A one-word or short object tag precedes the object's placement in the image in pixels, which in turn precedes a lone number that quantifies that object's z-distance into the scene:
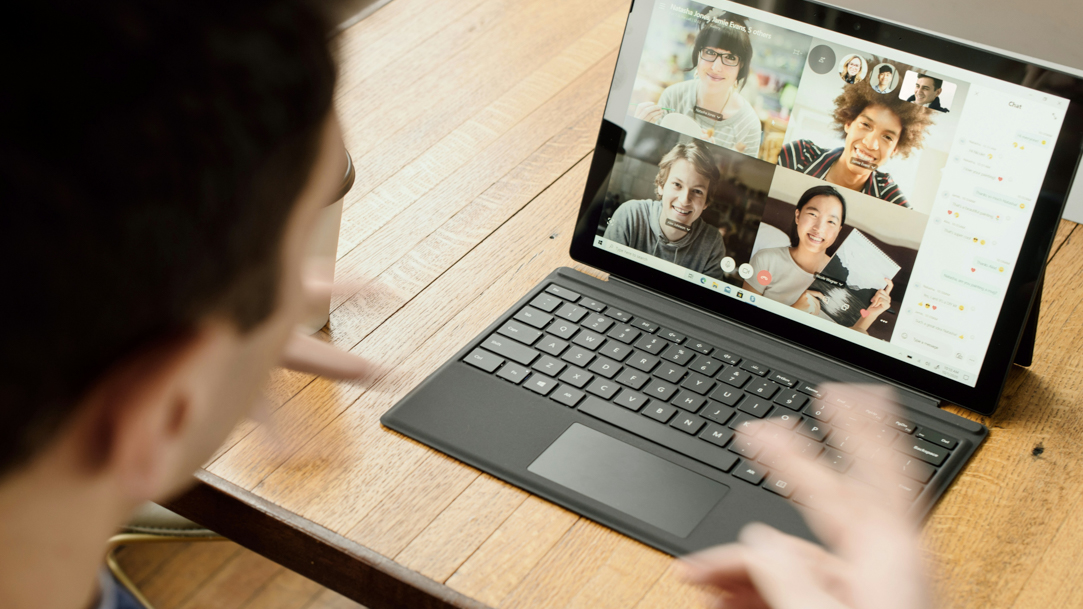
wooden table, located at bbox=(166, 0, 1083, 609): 0.73
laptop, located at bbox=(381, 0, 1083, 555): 0.80
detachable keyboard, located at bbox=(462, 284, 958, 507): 0.81
